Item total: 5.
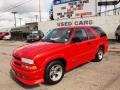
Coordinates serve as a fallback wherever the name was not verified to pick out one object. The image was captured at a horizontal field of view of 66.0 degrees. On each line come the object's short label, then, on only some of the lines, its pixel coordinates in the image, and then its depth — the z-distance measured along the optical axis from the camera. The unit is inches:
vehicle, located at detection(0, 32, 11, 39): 724.2
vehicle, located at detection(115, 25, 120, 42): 350.2
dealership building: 423.4
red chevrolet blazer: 107.2
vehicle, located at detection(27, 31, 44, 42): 501.2
